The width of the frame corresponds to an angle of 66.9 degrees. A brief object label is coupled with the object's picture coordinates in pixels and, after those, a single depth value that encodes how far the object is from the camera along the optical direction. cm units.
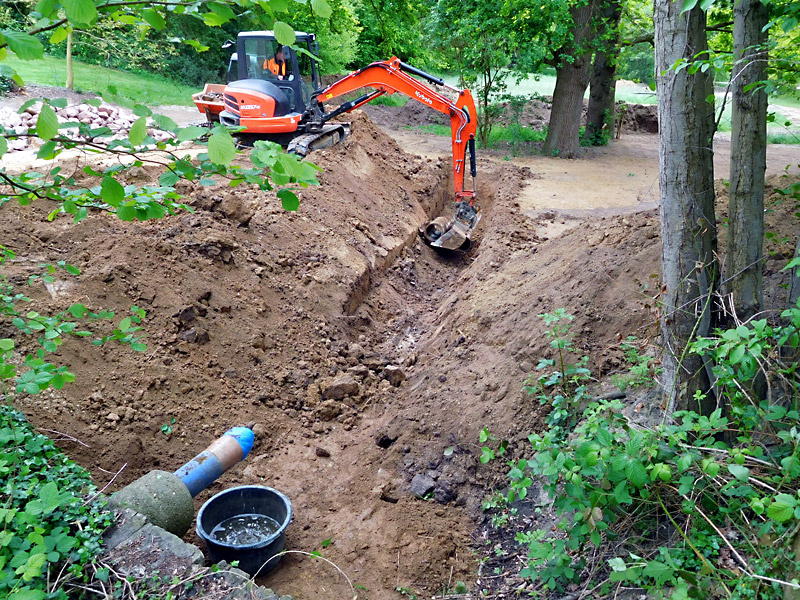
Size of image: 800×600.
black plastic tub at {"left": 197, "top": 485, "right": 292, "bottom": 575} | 394
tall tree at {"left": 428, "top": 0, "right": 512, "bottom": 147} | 1409
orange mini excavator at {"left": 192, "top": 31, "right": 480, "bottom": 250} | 1042
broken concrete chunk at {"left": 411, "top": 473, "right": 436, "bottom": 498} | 475
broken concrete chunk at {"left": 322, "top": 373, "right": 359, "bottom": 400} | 616
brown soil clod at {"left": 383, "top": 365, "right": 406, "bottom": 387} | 648
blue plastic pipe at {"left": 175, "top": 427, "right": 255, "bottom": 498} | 434
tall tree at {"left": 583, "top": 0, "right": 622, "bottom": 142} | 1537
